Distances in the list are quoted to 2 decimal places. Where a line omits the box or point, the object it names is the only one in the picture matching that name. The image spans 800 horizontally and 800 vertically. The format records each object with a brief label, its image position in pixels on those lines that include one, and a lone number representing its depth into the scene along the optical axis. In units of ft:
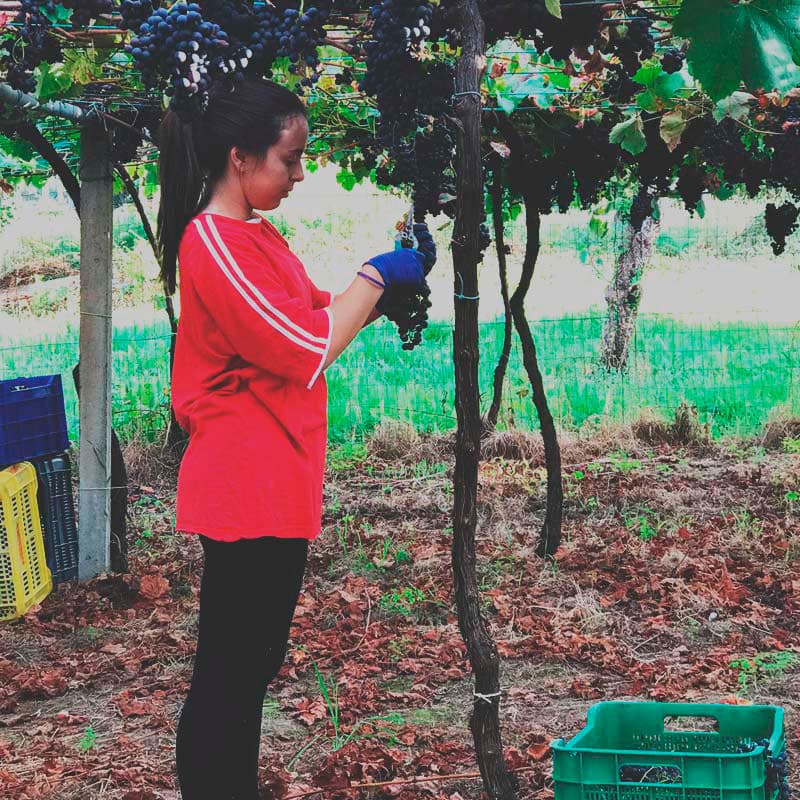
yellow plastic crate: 14.87
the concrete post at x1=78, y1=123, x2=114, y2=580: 16.34
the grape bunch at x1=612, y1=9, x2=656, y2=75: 11.16
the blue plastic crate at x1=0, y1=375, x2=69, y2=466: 15.47
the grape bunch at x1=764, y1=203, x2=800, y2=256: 19.69
